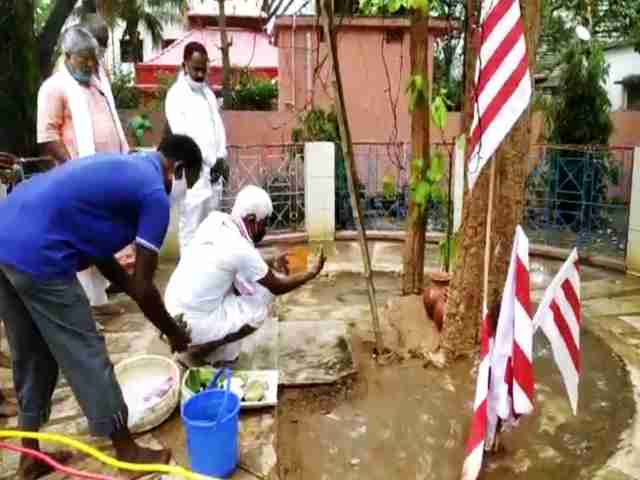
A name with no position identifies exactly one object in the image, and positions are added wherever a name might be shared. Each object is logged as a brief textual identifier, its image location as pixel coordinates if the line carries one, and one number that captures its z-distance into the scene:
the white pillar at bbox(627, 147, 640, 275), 5.44
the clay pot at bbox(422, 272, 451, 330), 3.98
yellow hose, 1.39
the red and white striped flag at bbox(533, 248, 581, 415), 2.57
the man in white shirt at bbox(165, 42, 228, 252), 4.43
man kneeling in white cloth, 3.18
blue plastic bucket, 2.42
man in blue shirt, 2.20
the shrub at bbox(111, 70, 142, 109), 13.09
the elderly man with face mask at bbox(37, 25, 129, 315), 3.69
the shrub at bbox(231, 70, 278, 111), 13.09
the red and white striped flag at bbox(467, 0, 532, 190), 2.44
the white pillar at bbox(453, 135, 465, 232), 6.25
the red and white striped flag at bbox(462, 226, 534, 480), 2.43
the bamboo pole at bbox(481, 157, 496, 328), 2.59
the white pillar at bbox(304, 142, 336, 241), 6.57
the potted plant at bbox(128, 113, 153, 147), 9.46
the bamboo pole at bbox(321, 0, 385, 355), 3.33
